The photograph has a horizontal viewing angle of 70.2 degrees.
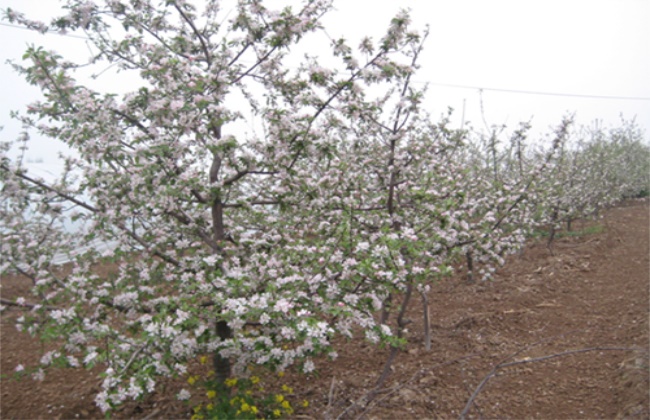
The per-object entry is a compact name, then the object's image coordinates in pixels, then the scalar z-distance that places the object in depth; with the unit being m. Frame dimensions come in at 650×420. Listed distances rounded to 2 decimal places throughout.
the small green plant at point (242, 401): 3.47
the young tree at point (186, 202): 2.99
